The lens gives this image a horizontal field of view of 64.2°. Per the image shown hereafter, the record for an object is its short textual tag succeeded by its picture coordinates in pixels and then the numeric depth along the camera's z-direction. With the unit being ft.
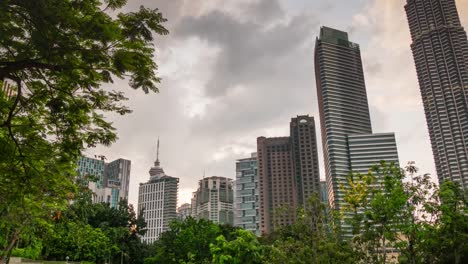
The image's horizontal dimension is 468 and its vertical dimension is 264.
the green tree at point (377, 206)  52.34
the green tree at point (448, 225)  50.16
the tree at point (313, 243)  55.83
